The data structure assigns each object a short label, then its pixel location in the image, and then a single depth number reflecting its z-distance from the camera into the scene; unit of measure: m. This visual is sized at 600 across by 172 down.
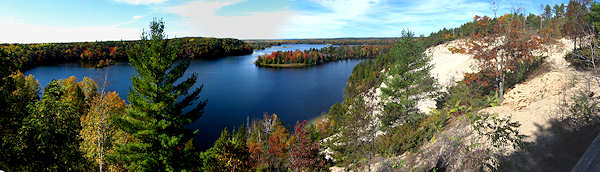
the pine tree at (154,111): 10.89
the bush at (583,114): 7.89
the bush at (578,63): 15.57
